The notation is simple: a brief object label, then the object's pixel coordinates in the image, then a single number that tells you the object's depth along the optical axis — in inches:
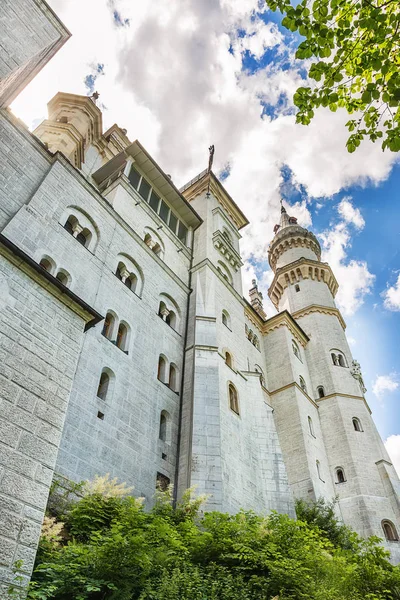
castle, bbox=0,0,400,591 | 254.4
